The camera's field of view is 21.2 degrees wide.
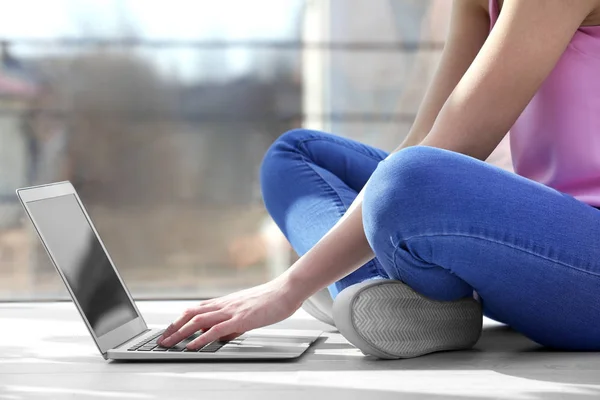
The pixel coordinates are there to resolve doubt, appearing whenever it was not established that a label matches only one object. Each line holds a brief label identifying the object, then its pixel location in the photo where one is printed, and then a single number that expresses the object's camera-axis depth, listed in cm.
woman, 185
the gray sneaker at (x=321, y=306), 227
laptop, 194
